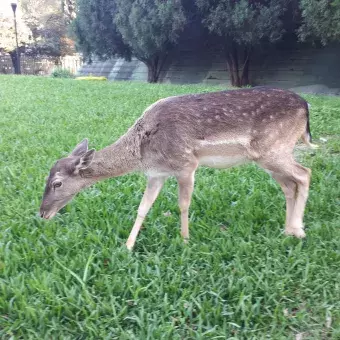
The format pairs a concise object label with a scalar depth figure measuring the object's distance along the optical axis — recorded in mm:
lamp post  29594
